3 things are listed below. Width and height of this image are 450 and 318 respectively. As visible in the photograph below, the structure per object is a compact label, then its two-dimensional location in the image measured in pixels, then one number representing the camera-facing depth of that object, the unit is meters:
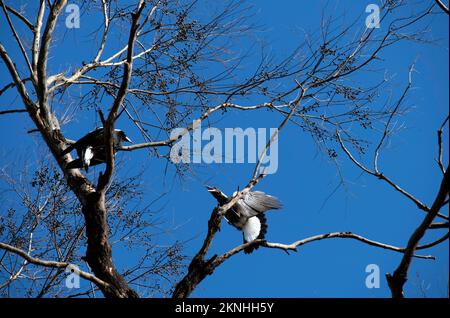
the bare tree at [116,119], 6.46
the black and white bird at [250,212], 9.48
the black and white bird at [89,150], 7.75
